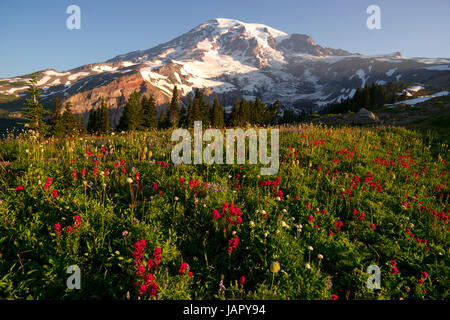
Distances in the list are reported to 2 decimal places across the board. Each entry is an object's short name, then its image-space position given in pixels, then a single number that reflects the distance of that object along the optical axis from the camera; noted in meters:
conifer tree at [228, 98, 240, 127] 72.36
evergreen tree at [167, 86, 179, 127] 69.00
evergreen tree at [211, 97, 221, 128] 71.52
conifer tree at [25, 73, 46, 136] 28.46
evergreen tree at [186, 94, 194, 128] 60.17
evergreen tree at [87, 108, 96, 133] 63.26
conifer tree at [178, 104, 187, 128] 73.12
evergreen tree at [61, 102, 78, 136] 52.28
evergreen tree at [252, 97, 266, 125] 74.81
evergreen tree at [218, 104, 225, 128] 70.19
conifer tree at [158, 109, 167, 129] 74.38
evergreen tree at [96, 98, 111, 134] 56.72
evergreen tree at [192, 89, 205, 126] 61.22
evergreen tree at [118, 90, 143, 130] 52.45
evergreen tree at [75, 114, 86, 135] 60.76
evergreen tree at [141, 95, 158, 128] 61.40
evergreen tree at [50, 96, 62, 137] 47.37
